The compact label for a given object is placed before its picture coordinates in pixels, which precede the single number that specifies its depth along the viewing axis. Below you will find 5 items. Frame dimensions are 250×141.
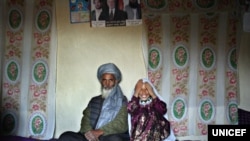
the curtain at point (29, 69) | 2.40
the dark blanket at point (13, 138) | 2.28
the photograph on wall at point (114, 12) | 2.49
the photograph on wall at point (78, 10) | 2.50
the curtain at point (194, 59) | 2.52
